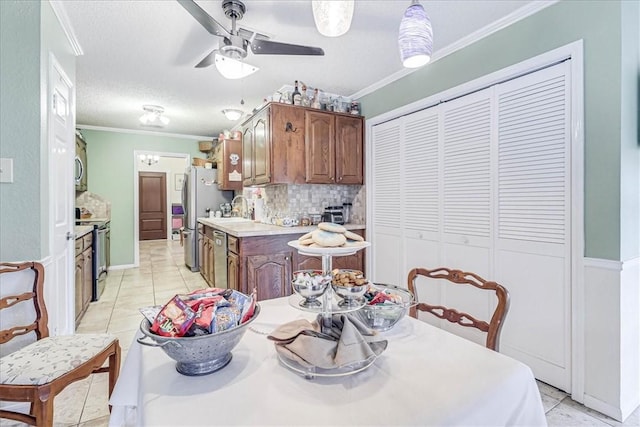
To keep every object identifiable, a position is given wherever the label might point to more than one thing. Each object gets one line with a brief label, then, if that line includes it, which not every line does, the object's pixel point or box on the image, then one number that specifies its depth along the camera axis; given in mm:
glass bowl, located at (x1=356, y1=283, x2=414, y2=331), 1063
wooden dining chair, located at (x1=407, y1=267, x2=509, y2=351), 1100
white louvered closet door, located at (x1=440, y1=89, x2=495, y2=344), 2334
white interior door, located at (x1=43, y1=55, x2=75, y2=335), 2023
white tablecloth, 634
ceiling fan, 1928
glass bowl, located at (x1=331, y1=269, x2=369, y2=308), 959
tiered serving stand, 777
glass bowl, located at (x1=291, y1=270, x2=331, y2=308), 950
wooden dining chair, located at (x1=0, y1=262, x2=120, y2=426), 1255
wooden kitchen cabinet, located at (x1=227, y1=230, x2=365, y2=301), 2834
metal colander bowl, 719
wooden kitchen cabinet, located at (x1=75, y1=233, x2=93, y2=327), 2994
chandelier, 8144
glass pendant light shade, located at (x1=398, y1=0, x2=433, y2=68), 1208
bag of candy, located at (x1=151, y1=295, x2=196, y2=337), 735
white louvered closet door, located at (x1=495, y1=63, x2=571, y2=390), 1909
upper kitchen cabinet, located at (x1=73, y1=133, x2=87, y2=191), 4363
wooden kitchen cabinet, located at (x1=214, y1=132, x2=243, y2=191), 4812
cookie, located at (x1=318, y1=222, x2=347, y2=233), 1008
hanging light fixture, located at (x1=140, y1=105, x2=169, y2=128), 4180
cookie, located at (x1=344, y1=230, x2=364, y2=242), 1034
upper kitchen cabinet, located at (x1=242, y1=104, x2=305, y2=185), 3168
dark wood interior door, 9164
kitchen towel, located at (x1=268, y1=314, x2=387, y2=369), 768
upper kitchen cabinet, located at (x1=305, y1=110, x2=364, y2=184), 3344
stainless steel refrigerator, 5078
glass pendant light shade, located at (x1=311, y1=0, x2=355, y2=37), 1316
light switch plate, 1700
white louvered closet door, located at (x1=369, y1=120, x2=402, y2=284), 3197
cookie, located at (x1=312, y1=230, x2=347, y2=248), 976
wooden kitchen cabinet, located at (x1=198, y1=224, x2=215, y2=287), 4035
